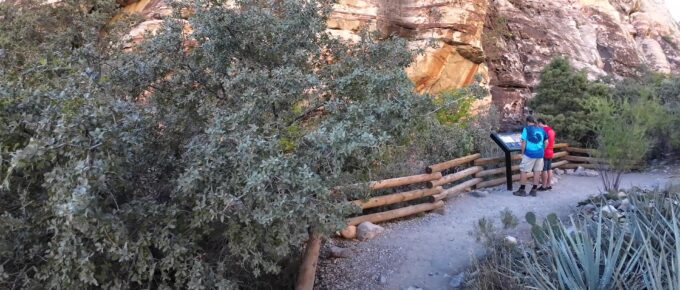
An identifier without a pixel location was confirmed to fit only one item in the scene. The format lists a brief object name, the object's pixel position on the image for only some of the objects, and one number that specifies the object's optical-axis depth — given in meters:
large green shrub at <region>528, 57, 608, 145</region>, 14.95
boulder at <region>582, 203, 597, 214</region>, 7.72
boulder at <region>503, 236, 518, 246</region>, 5.90
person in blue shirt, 9.84
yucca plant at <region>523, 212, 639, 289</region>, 4.27
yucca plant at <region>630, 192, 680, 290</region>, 3.79
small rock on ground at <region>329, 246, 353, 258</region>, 6.55
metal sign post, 10.28
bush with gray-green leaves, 3.35
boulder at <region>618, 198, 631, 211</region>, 6.46
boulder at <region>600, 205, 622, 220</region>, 6.20
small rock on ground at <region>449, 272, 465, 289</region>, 5.59
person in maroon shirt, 10.19
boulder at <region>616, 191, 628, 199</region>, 8.04
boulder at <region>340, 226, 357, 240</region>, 7.04
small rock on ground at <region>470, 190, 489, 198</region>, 10.14
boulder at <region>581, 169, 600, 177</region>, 13.30
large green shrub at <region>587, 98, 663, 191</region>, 9.67
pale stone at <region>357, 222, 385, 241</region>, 7.14
